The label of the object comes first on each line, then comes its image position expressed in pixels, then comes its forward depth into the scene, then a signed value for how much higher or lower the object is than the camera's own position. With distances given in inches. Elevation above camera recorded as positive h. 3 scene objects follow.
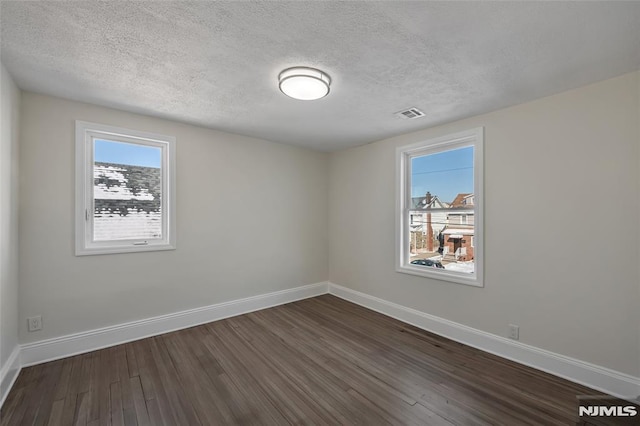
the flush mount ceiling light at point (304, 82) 81.3 +40.9
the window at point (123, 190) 108.3 +9.4
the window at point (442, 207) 118.0 +2.5
